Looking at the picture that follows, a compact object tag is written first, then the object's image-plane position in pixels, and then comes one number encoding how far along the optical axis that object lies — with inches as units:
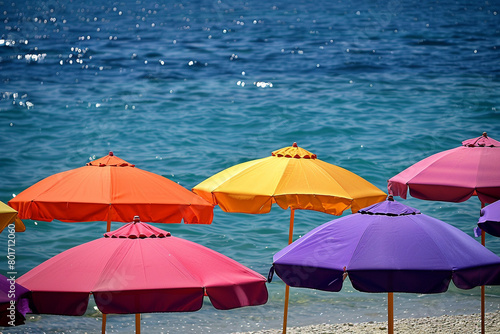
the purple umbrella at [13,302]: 382.9
